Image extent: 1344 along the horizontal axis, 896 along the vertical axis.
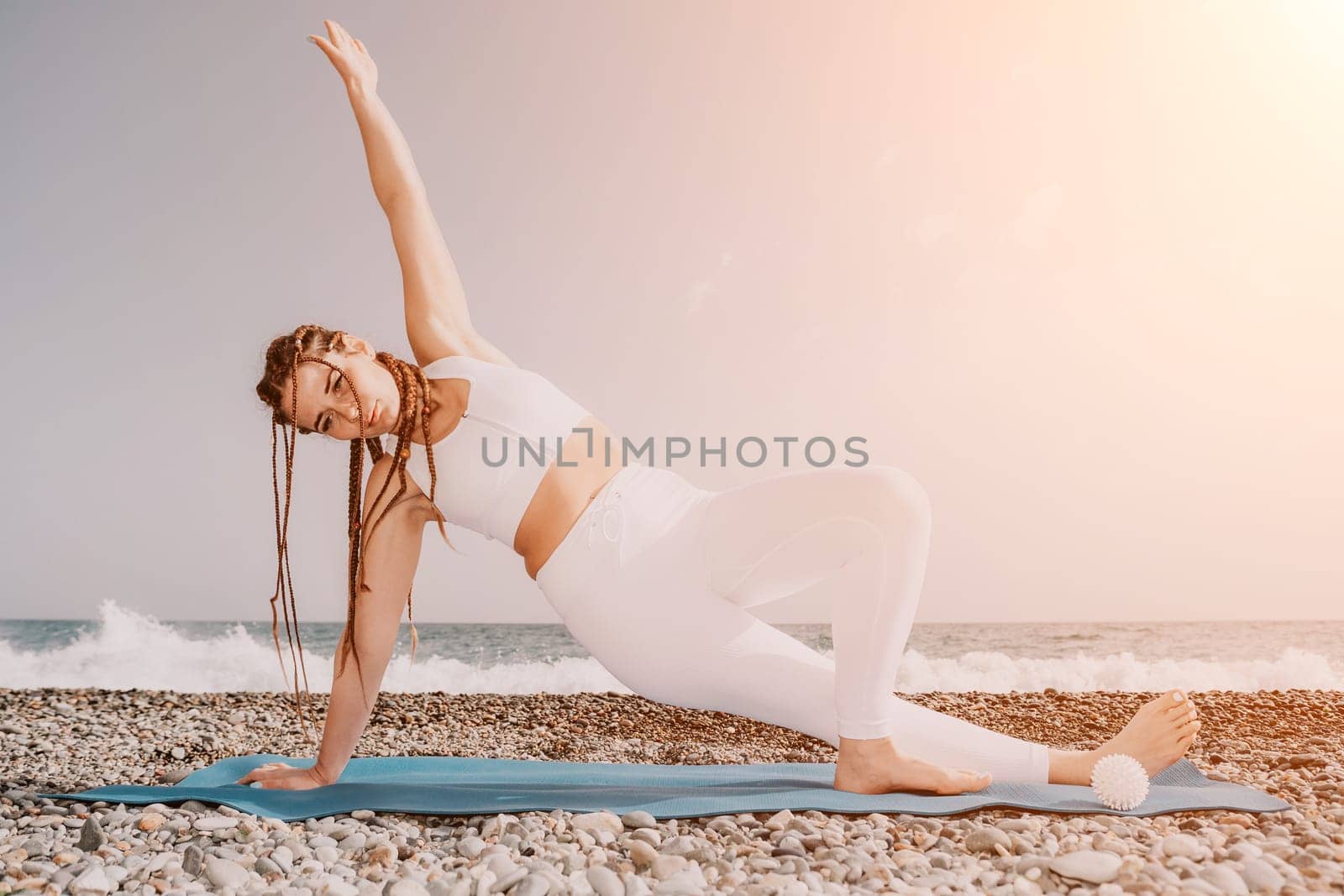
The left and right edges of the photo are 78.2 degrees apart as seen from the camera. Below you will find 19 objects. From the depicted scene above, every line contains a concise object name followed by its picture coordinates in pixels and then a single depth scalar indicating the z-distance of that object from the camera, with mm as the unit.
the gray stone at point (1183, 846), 1482
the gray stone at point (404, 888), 1413
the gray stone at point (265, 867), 1565
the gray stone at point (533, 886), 1402
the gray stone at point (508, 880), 1444
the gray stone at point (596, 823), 1737
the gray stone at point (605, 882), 1423
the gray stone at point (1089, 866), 1383
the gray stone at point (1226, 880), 1303
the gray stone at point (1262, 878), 1323
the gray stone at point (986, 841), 1574
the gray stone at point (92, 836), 1729
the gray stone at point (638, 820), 1771
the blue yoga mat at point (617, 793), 1804
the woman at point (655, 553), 1777
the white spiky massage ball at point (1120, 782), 1782
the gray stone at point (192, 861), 1600
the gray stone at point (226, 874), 1526
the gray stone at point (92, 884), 1476
